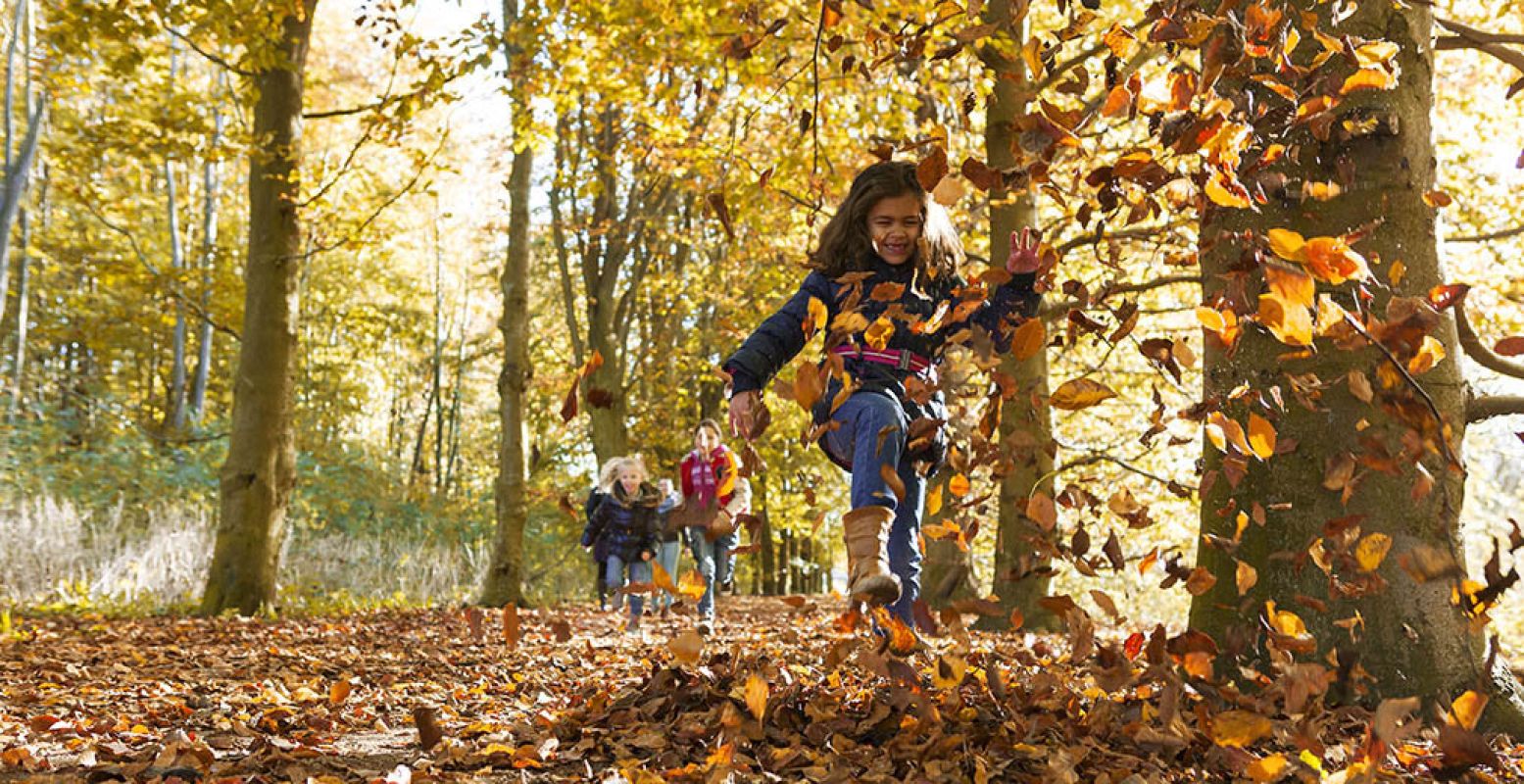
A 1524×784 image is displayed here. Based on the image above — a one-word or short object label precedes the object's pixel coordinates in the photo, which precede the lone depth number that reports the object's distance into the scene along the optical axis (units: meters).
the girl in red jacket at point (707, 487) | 8.95
